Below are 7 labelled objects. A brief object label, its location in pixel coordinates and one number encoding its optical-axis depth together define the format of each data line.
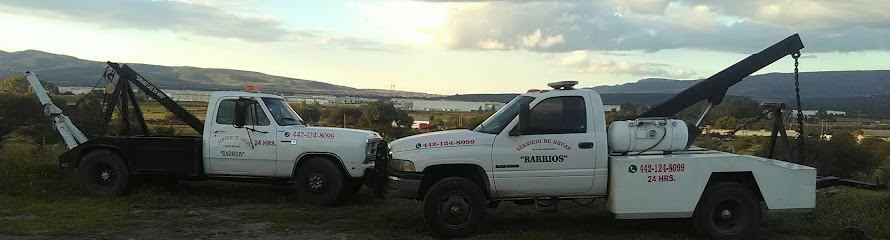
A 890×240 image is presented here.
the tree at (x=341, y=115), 24.73
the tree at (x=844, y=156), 39.06
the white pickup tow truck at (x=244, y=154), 10.41
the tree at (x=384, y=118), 25.52
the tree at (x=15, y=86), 29.66
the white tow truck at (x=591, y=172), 7.86
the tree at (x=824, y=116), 51.01
